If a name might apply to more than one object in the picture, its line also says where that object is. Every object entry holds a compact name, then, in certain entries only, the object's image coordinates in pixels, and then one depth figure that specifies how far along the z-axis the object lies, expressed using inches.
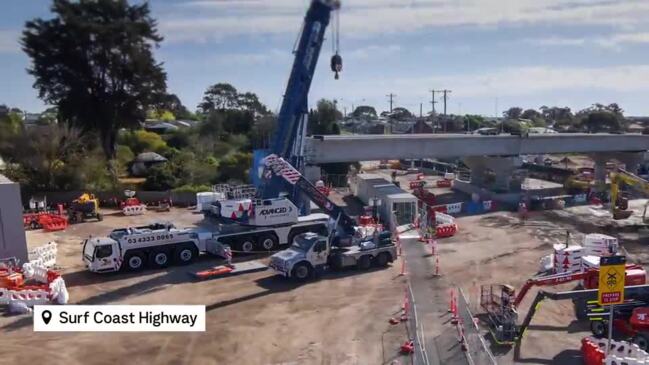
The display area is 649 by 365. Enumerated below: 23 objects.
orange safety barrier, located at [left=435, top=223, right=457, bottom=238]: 1403.8
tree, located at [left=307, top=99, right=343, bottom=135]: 3277.8
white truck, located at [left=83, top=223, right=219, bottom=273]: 1056.2
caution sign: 572.1
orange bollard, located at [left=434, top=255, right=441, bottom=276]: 1064.3
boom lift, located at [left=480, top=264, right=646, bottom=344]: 740.0
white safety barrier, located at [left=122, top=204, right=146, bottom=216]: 1706.2
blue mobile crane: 1270.9
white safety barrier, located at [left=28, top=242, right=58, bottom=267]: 1098.1
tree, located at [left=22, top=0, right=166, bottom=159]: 2149.4
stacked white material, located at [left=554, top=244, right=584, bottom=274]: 962.2
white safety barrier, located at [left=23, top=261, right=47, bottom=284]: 974.4
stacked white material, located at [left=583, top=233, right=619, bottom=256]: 1045.8
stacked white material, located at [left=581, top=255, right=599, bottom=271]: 870.6
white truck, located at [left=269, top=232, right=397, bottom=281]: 1019.9
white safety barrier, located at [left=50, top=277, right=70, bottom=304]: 894.4
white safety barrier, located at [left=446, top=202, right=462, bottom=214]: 1745.7
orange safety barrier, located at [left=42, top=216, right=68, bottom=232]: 1491.1
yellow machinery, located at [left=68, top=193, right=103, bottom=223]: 1605.6
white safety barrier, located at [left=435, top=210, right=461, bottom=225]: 1467.8
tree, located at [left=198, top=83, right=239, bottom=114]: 4734.3
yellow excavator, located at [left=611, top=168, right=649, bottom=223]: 1537.9
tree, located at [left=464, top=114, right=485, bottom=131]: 5947.3
